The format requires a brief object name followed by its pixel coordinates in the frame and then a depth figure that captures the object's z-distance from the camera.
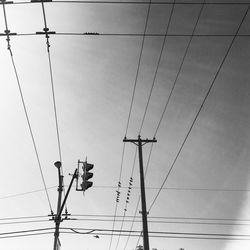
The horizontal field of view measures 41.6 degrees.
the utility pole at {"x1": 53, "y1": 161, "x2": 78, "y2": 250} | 14.41
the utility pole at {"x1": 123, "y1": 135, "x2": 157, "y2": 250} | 16.35
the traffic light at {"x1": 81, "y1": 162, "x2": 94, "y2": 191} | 11.73
